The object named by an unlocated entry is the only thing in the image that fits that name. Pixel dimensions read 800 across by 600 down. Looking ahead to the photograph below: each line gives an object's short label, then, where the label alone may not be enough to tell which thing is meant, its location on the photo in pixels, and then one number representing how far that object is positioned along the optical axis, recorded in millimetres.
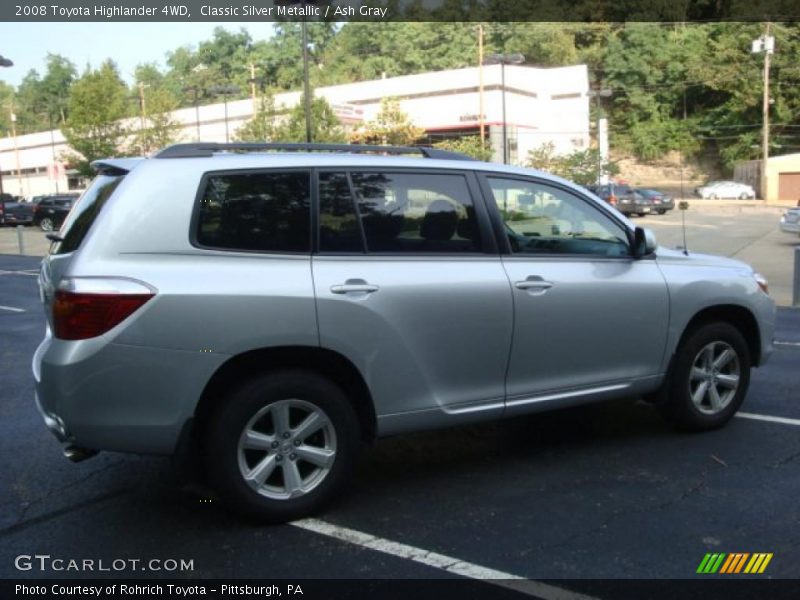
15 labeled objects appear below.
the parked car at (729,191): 59281
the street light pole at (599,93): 41950
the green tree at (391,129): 45875
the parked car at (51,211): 37000
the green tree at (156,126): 50375
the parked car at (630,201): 40812
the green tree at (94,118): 46156
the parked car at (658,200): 42281
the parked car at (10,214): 42134
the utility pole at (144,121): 50303
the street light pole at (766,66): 56219
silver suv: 3508
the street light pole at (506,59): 34062
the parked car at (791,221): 21953
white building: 51750
